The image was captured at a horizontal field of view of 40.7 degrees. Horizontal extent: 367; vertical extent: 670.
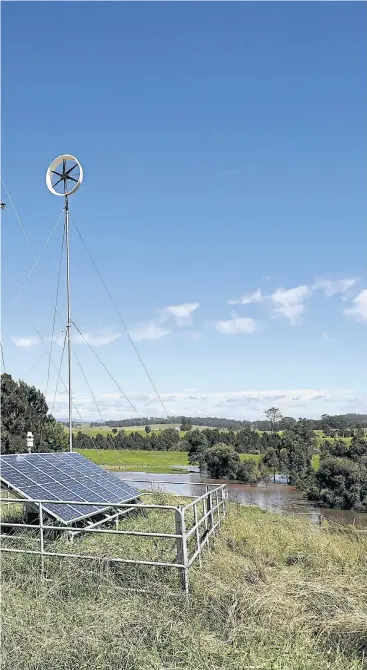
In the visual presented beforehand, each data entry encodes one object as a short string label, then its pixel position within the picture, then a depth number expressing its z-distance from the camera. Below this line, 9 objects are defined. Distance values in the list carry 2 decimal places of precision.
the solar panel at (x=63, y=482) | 7.52
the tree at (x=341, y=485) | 38.47
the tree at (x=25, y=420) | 33.16
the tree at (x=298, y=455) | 50.75
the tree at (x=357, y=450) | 47.50
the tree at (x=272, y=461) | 55.10
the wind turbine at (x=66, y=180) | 12.17
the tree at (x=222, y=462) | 53.56
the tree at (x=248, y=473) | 52.12
